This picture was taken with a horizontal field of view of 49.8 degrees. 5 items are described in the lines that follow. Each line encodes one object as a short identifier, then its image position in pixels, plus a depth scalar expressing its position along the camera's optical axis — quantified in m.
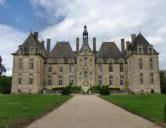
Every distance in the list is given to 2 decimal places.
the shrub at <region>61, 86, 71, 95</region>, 27.41
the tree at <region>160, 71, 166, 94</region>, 42.50
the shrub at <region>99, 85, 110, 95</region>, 27.31
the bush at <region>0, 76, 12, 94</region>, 41.14
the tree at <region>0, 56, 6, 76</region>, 48.01
